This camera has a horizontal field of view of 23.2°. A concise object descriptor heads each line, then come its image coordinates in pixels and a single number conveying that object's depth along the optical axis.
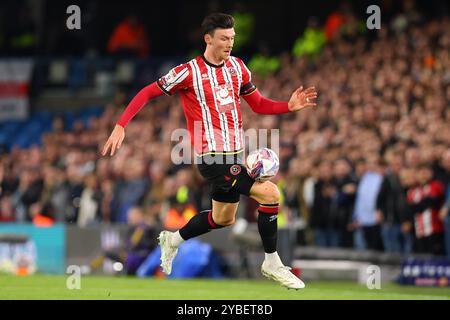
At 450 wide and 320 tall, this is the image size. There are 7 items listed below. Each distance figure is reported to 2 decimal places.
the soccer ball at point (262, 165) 10.59
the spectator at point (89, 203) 21.55
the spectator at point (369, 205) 18.02
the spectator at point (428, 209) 16.95
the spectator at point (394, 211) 17.75
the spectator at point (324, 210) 18.92
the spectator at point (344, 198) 18.56
